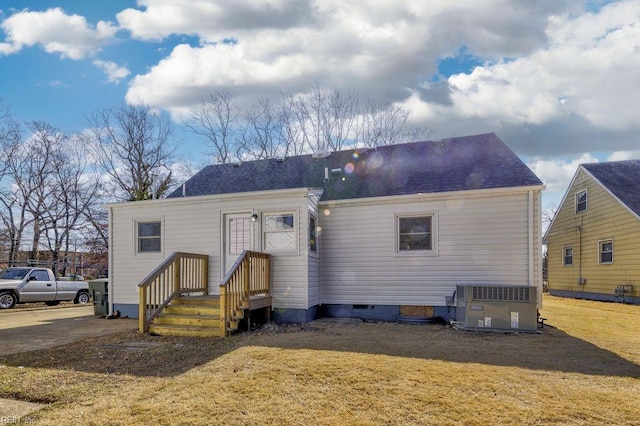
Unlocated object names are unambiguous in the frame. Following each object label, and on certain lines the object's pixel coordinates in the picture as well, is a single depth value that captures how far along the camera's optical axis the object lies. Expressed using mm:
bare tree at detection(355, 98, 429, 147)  23594
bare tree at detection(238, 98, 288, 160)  24531
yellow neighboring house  14047
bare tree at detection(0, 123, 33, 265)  22719
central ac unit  7836
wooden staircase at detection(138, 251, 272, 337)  7545
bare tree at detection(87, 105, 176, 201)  25500
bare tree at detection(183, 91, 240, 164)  24844
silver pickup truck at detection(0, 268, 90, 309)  13859
